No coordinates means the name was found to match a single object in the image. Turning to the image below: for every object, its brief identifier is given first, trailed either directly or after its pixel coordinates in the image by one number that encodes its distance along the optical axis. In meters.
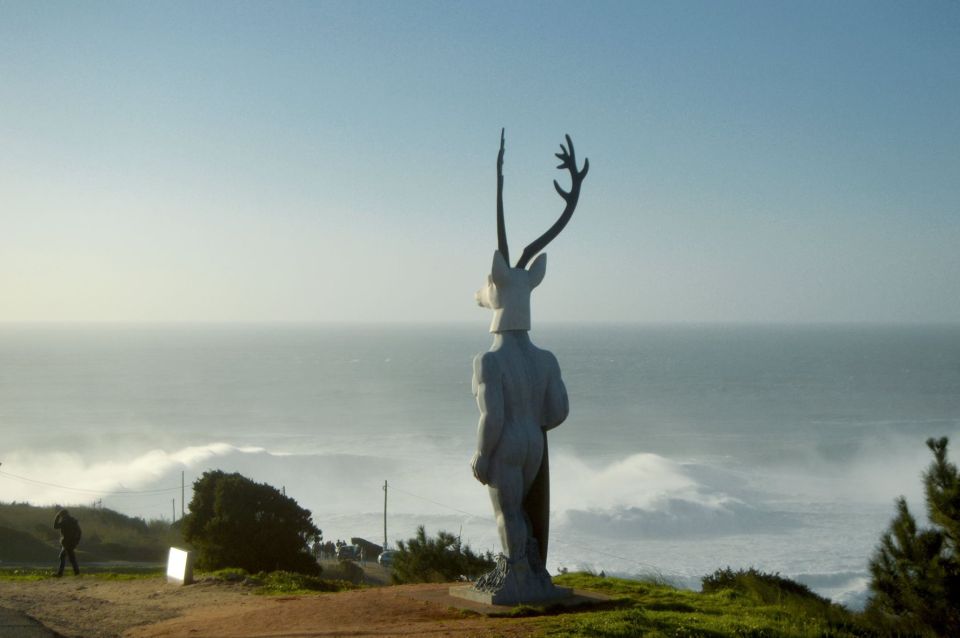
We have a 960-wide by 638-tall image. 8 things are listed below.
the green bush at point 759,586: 13.71
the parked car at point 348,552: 34.25
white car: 32.14
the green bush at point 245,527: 22.05
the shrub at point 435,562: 18.80
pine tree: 11.16
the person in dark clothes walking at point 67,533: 19.77
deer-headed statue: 12.27
